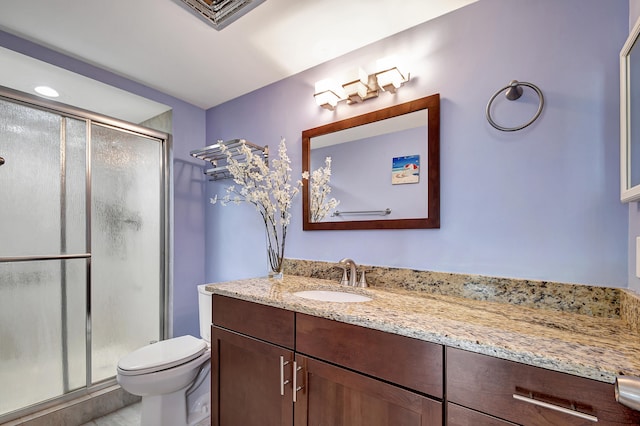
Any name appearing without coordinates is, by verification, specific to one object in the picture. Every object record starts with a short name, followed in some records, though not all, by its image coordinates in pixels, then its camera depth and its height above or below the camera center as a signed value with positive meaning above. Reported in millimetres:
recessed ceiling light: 1933 +863
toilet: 1465 -925
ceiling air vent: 1253 +942
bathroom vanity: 633 -437
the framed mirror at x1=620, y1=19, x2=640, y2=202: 858 +298
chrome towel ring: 1097 +474
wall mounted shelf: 1985 +439
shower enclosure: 1617 -236
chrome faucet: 1443 -315
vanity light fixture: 1400 +684
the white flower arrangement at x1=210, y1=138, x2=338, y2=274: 1615 +153
